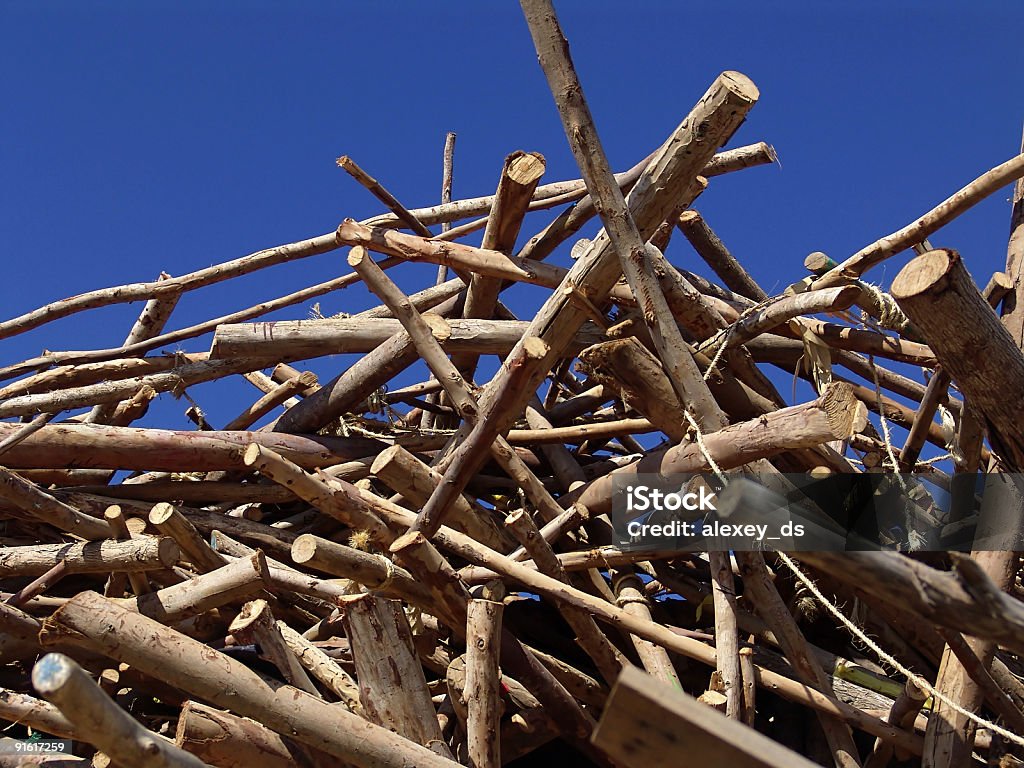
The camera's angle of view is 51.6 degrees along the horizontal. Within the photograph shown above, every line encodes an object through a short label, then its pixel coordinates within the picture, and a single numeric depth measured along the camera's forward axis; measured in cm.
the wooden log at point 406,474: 404
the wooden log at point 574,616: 381
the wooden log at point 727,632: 357
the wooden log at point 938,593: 174
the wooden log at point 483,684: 338
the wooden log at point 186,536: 382
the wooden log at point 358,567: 348
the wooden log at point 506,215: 441
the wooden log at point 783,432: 333
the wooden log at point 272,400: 542
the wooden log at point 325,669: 363
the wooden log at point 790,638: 388
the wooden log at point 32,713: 351
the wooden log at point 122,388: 475
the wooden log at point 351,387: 478
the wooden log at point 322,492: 376
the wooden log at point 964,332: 318
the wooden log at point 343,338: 470
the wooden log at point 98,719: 191
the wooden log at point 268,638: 345
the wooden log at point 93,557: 382
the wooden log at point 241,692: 304
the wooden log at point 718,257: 552
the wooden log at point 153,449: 459
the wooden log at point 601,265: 366
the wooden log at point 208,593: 364
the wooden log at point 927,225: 411
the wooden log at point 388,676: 336
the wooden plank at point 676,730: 165
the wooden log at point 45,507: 414
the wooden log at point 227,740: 310
